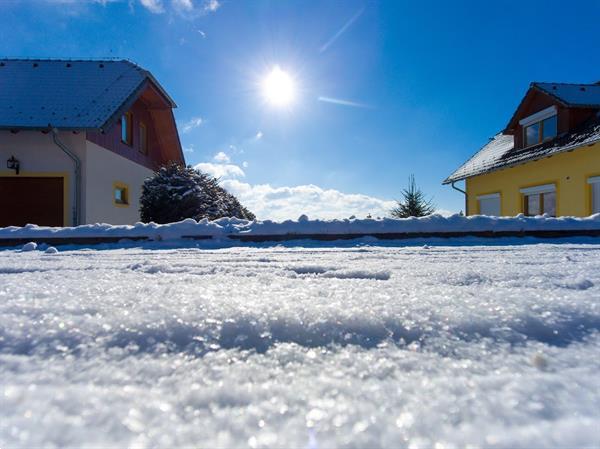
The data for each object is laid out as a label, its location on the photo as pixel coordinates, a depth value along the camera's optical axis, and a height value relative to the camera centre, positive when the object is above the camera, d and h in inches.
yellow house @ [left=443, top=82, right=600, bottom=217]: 319.3 +74.8
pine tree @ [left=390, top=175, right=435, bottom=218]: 542.5 +32.1
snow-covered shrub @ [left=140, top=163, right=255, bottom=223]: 306.2 +27.1
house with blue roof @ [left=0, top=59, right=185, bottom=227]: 308.5 +87.1
